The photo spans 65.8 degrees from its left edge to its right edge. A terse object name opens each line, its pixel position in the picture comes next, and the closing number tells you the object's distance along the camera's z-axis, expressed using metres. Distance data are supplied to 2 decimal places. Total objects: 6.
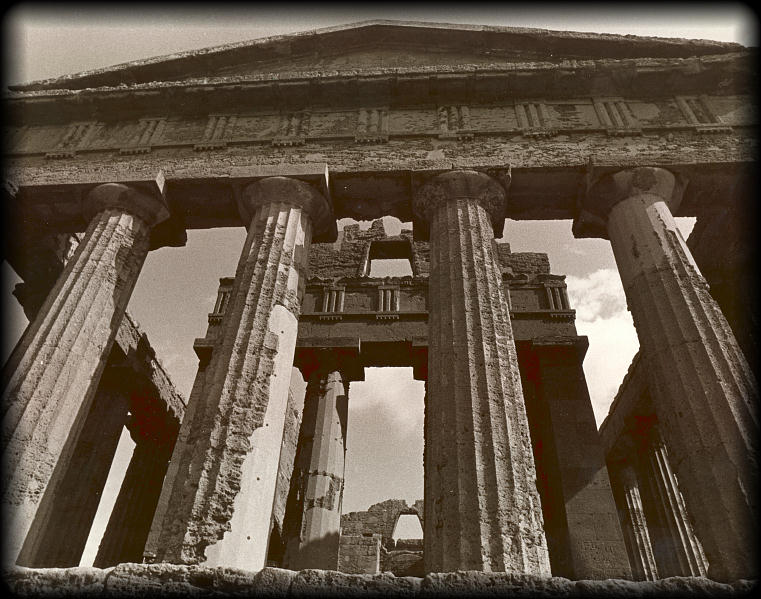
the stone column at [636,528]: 11.88
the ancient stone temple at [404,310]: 5.50
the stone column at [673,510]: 11.25
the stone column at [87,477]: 10.22
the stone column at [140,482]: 11.84
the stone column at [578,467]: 9.97
